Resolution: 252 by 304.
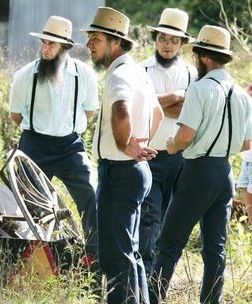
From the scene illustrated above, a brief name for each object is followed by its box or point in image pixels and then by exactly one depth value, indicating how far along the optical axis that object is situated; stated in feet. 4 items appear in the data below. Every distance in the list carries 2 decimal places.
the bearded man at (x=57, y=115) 62.28
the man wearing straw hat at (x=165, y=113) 58.34
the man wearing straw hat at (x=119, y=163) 48.34
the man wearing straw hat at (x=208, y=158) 51.11
